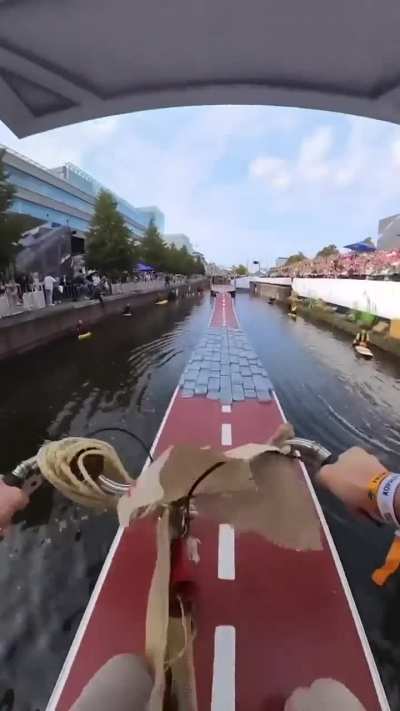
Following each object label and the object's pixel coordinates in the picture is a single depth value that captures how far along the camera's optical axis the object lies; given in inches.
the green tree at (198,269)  4381.4
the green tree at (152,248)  2105.1
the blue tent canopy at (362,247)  1354.2
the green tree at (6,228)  582.6
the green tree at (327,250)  3711.4
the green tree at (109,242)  1268.5
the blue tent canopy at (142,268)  1759.4
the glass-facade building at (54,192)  1881.2
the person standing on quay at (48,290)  843.4
